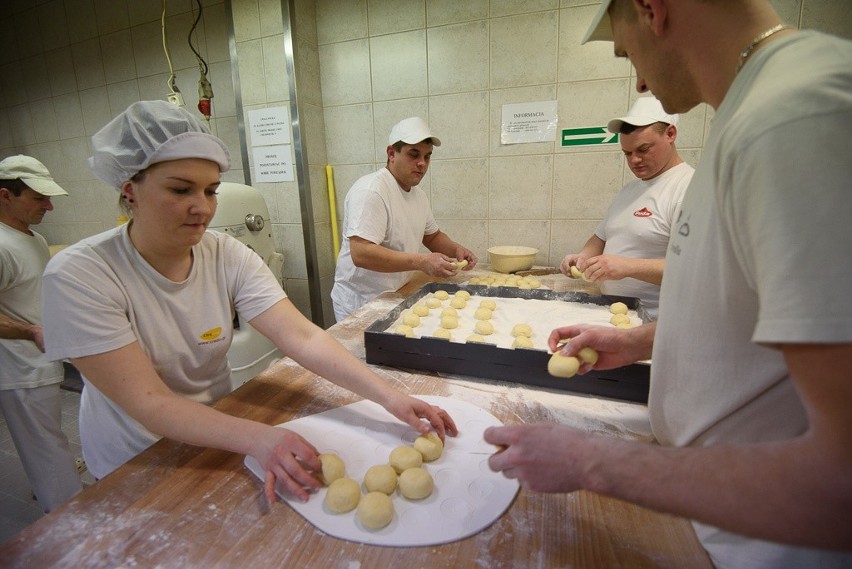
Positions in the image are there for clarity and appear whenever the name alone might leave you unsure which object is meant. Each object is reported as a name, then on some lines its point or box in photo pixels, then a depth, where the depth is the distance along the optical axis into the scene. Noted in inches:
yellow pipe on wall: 129.3
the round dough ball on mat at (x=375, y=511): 30.0
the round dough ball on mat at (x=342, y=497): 31.6
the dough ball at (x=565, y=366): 40.5
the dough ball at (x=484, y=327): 62.9
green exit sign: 104.0
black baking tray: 44.8
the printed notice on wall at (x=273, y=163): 122.0
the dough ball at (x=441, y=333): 61.3
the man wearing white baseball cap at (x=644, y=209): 72.3
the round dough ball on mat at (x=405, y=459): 35.8
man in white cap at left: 82.3
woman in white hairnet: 37.1
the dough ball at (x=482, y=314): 67.0
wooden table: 27.2
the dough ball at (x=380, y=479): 33.7
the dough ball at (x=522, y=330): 60.7
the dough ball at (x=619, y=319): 61.8
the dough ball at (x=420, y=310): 68.7
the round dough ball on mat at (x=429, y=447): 37.1
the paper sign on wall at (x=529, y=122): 108.0
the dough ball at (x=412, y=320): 64.7
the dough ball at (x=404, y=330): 60.7
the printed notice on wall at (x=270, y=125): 119.2
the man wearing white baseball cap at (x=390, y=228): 85.8
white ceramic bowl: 103.1
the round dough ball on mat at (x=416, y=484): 33.0
